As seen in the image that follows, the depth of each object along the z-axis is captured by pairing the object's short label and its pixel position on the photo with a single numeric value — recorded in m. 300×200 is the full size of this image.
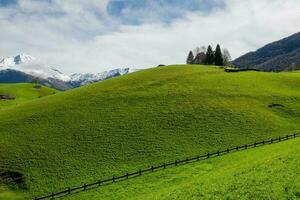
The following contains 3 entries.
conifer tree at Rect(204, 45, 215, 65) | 154.88
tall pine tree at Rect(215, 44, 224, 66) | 152.75
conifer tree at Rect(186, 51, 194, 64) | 176.41
